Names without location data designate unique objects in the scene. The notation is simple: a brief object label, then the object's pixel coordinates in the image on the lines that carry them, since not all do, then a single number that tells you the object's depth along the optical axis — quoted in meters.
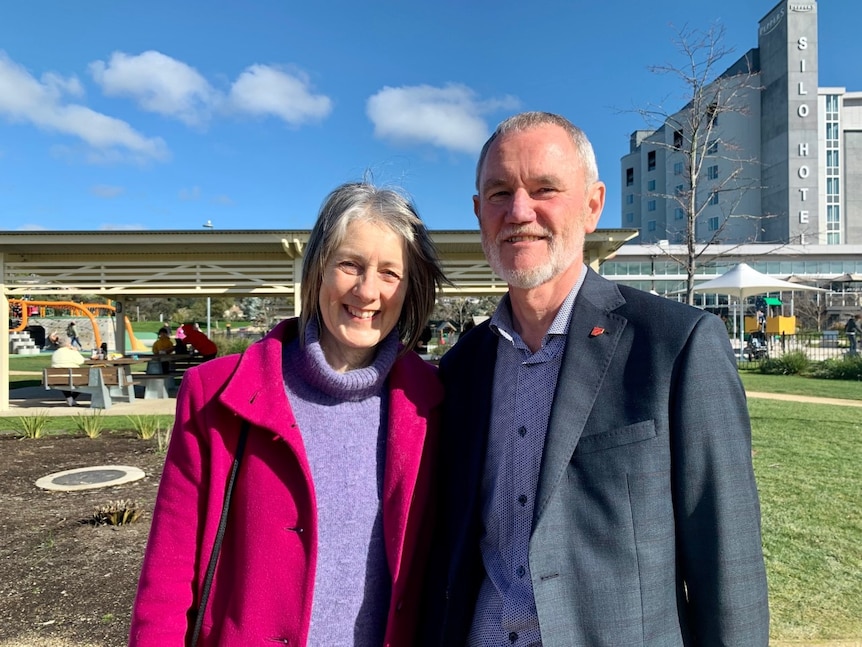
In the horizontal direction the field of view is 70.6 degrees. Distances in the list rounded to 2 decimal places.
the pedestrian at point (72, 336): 35.83
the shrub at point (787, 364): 19.38
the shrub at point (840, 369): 18.12
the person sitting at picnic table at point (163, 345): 17.02
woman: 1.66
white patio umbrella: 19.88
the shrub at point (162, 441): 7.95
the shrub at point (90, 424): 8.96
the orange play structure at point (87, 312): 26.13
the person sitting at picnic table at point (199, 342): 17.28
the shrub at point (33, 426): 8.93
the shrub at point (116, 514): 5.19
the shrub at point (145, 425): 8.80
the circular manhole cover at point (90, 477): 6.35
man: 1.52
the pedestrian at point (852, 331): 23.42
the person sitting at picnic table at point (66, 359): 14.21
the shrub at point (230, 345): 24.13
